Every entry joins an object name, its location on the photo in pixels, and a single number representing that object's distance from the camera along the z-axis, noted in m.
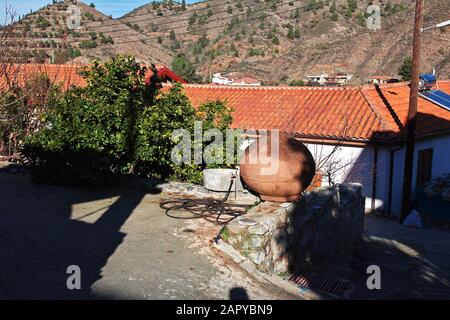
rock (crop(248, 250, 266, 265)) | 5.43
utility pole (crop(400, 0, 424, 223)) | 12.81
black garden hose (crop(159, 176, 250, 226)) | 6.78
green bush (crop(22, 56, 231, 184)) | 8.12
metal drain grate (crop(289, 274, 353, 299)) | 5.82
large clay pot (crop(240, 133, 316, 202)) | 6.42
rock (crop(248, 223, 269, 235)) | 5.48
